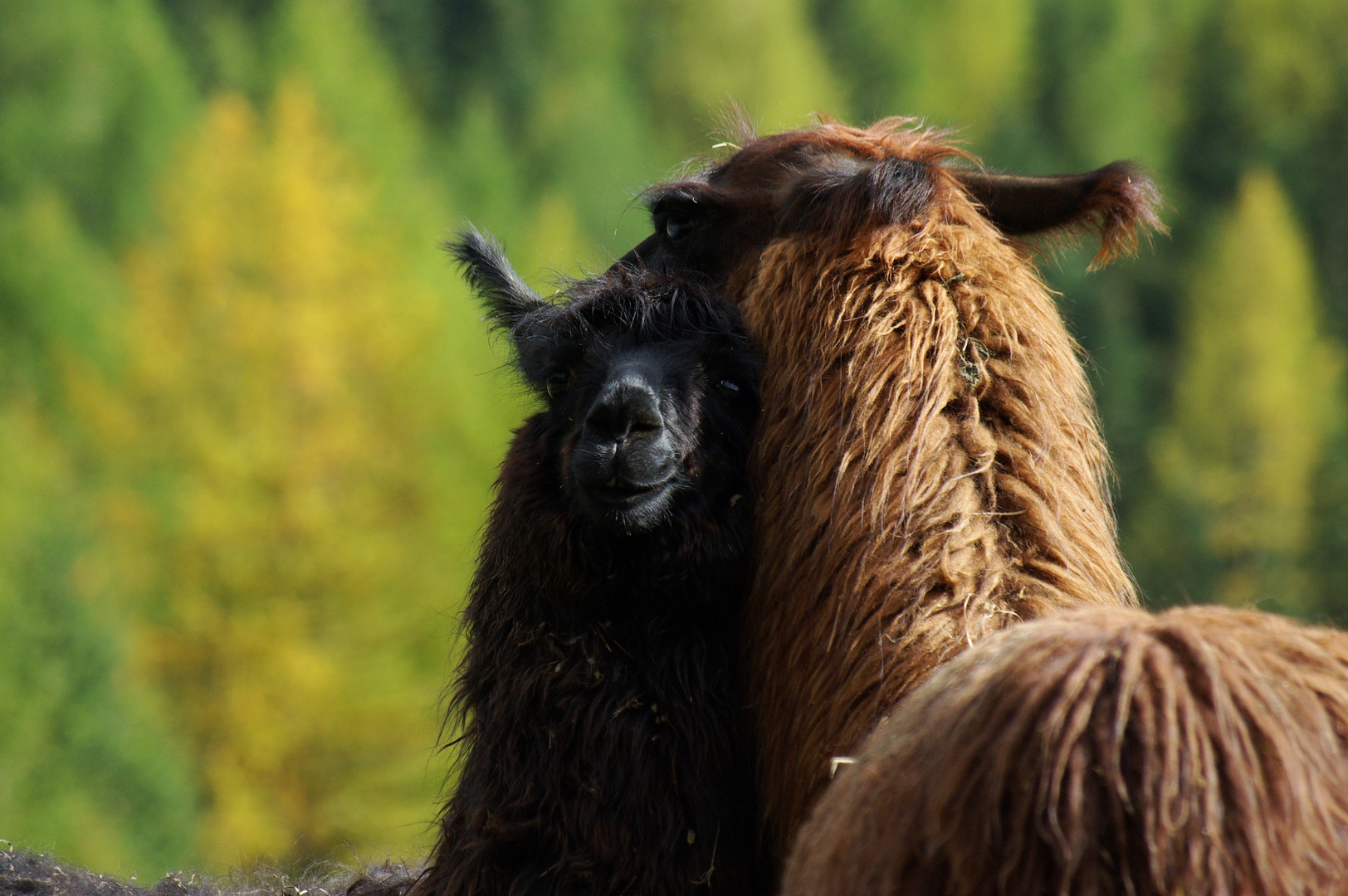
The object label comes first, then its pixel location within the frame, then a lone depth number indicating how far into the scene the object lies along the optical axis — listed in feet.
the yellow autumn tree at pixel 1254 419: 237.25
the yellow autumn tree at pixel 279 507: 148.15
